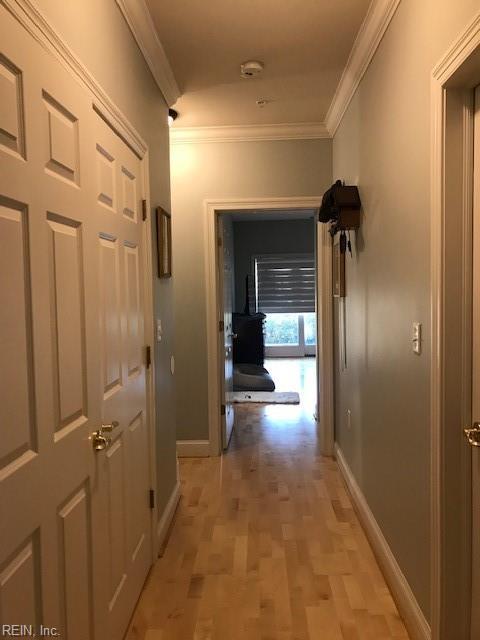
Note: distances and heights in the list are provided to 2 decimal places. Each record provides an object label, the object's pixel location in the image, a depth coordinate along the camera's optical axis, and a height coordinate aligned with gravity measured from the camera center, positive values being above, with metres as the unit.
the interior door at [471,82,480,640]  1.53 -0.27
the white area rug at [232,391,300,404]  6.05 -1.18
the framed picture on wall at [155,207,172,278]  2.75 +0.33
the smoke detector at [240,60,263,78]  2.83 +1.30
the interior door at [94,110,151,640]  1.79 -0.32
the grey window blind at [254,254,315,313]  9.25 +0.30
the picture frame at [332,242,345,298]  3.47 +0.19
